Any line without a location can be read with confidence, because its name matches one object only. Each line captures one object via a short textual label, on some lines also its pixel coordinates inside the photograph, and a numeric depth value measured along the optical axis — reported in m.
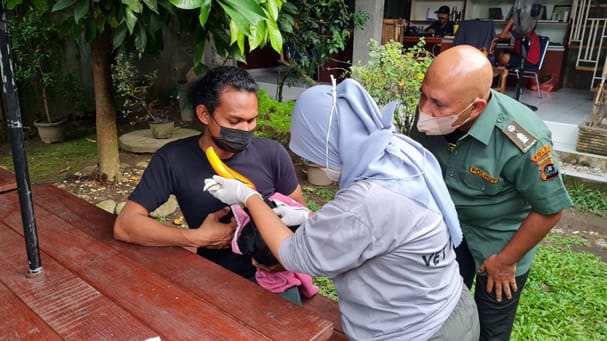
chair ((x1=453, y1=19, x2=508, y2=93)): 6.89
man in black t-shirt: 1.92
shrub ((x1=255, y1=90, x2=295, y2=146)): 5.37
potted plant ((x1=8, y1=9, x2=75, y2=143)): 6.21
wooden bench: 2.00
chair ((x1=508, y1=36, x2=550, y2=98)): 7.36
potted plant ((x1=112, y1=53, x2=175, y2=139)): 6.43
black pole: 1.34
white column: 7.17
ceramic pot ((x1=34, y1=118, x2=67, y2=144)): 6.93
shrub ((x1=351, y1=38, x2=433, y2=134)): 4.33
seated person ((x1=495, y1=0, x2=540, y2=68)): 6.68
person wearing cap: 8.92
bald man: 1.77
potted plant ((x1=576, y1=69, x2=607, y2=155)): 5.09
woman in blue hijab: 1.26
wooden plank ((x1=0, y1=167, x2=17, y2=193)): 2.48
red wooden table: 1.37
